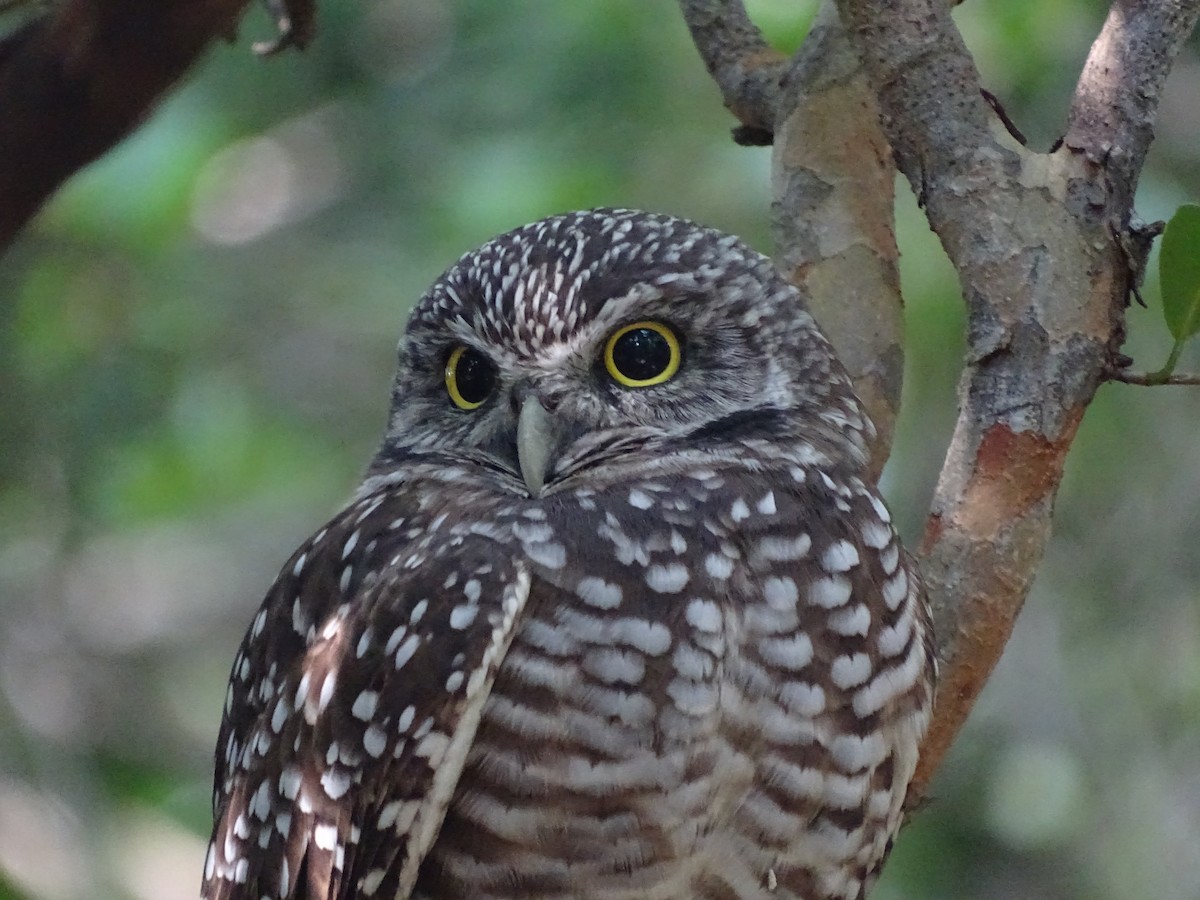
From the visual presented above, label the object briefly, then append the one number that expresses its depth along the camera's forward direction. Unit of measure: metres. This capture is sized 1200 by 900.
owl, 3.71
